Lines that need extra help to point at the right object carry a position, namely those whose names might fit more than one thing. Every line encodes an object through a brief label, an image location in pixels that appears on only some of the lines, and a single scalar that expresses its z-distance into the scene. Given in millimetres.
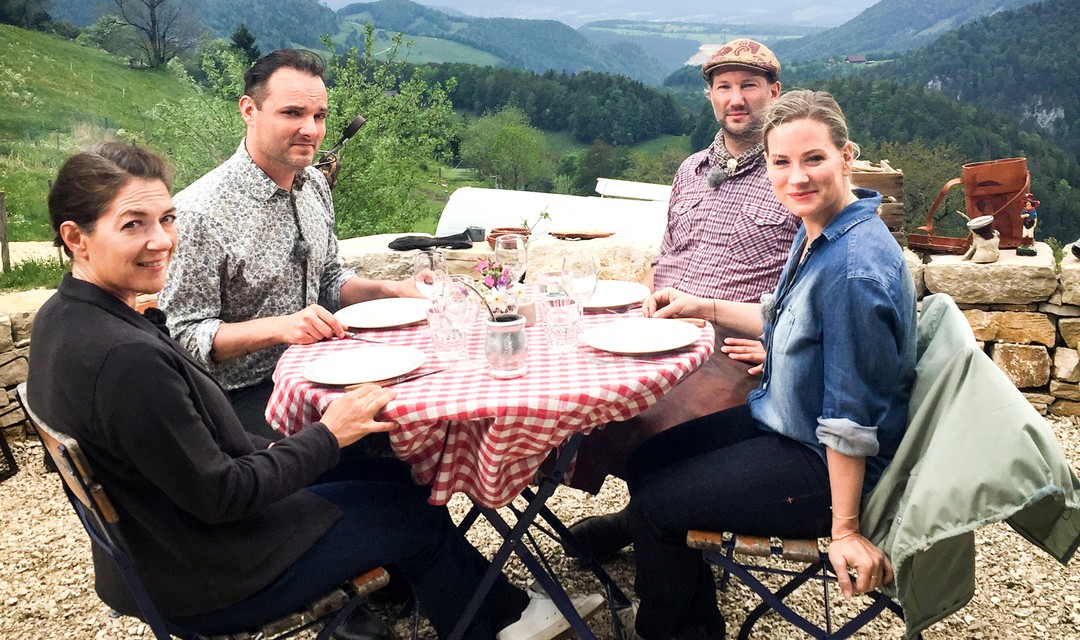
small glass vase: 1851
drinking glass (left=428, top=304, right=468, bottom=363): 2070
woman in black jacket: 1470
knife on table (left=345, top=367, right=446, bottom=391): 1857
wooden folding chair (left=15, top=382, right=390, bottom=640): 1454
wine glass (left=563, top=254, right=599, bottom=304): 2311
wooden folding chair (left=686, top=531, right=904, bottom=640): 1883
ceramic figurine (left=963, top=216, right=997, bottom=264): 4352
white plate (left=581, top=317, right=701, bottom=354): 1998
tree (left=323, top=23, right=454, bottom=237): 8922
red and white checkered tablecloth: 1720
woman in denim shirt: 1732
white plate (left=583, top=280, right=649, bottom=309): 2568
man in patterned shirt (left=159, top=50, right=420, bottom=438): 2516
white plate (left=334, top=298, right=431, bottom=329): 2438
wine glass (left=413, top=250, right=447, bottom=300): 2312
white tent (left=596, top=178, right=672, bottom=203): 6699
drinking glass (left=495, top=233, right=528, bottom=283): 2318
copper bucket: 4543
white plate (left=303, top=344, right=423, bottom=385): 1874
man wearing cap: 2986
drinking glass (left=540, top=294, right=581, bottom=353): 2109
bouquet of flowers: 2117
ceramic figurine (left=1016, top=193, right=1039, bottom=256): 4566
